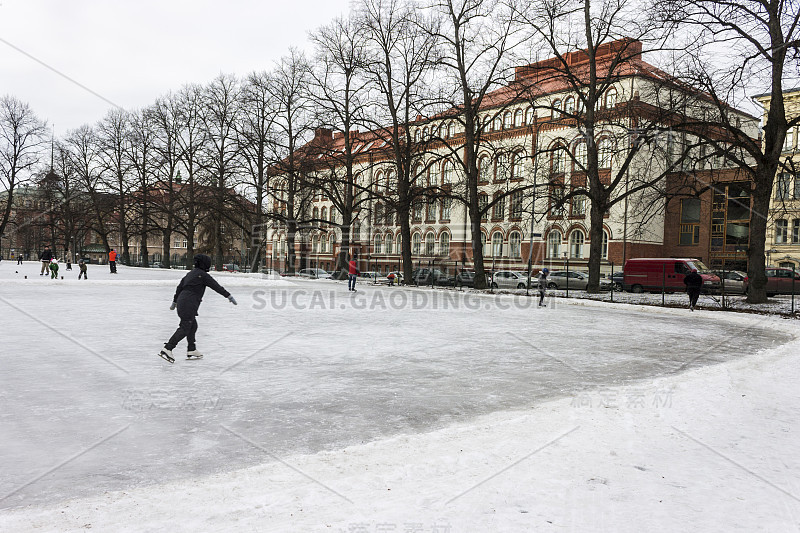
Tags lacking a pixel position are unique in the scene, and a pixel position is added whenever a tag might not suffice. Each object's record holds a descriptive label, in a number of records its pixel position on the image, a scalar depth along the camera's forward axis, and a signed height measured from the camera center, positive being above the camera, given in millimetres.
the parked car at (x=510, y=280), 36178 -1450
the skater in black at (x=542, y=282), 22297 -968
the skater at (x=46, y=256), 32547 +57
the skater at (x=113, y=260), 41831 -223
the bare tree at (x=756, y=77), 20359 +7022
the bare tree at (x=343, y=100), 33188 +10248
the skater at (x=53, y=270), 30562 -741
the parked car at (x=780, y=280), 29891 -1144
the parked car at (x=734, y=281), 32188 -1332
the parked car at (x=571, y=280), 37469 -1498
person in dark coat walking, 20266 -1012
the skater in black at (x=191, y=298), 8406 -640
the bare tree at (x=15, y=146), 49656 +10514
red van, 30531 -903
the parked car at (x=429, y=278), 37188 -1368
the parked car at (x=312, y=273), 49341 -1434
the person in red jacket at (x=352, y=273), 26703 -750
